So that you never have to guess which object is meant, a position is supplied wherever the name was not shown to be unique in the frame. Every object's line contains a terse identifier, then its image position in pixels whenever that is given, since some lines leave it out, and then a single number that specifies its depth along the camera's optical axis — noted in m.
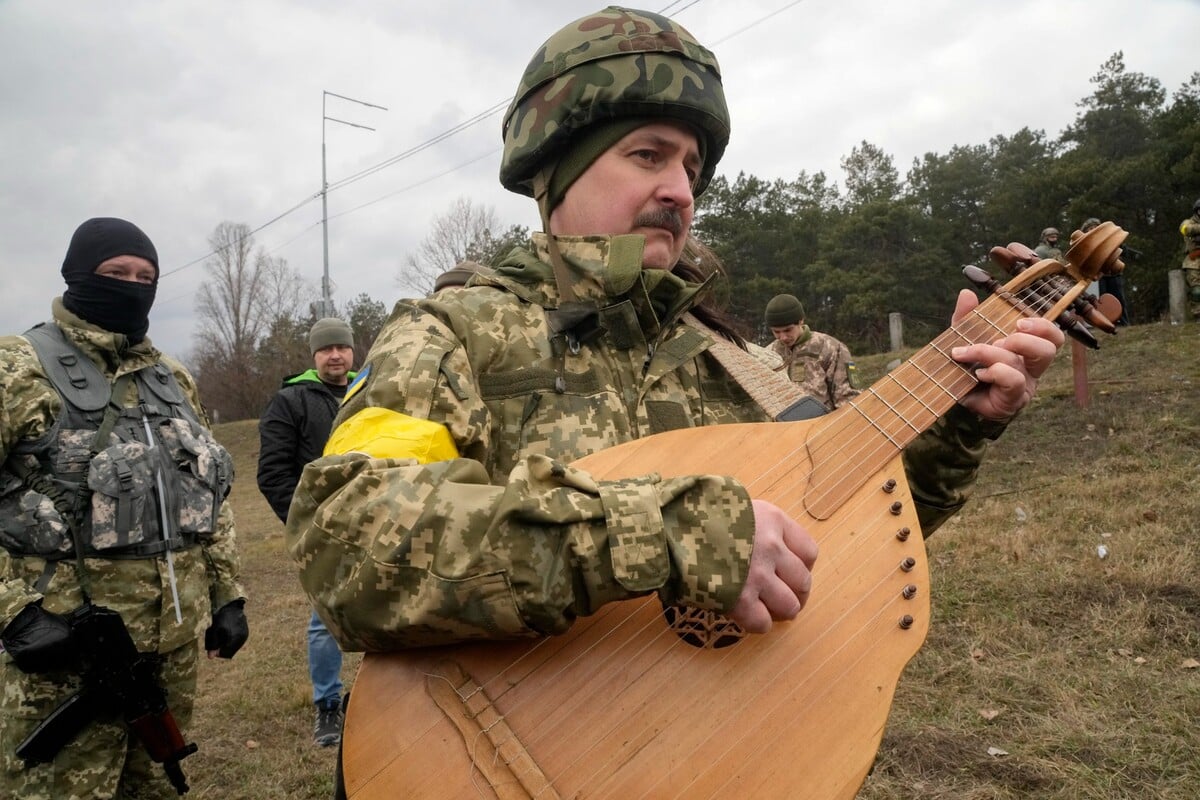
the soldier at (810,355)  8.09
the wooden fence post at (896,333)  18.44
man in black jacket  4.75
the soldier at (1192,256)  11.10
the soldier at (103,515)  2.75
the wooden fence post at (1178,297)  12.52
